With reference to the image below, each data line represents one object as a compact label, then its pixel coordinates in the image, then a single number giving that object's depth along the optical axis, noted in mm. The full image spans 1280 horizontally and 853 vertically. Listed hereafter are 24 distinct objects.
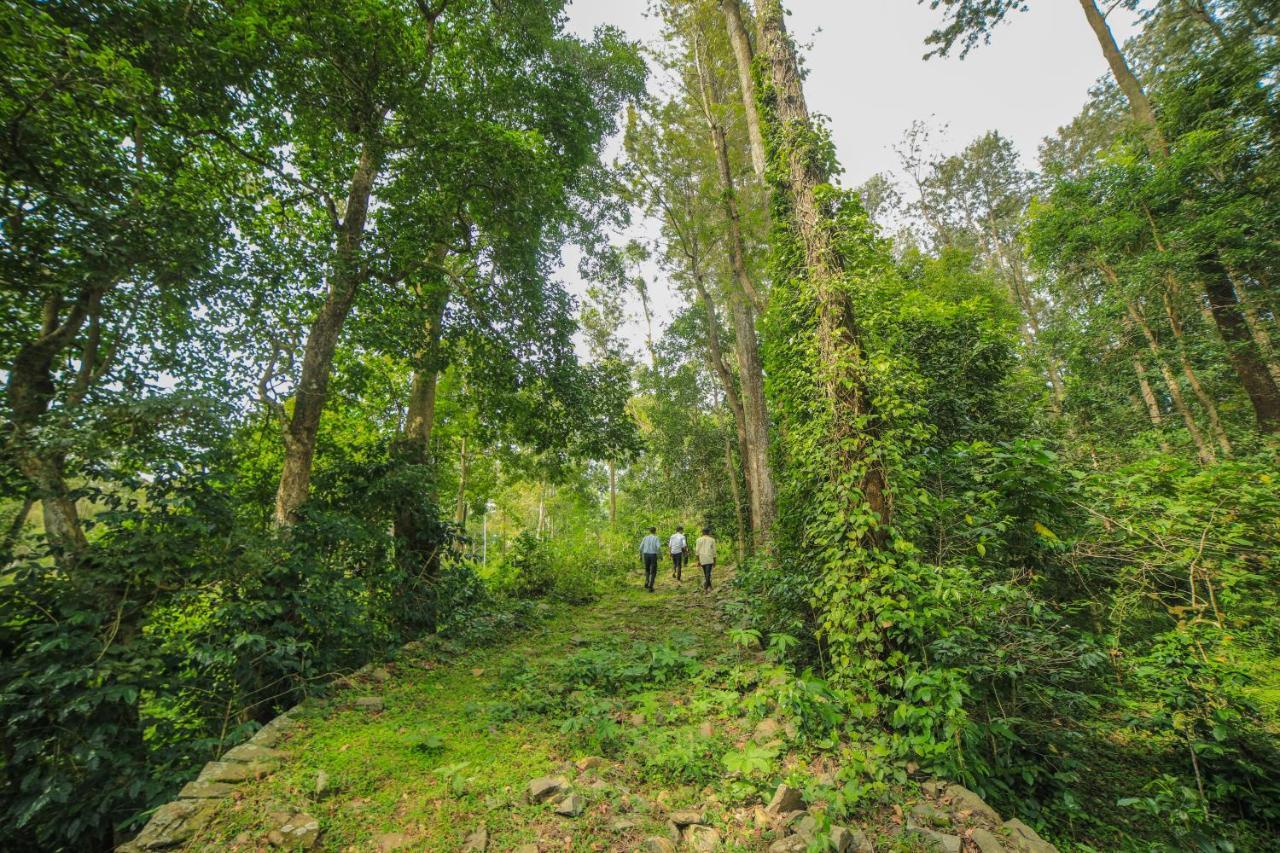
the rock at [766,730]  3768
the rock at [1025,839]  2693
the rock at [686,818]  2986
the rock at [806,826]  2723
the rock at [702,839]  2787
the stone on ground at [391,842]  2869
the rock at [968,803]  2943
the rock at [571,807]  3082
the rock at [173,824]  2867
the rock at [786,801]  2951
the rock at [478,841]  2826
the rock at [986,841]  2693
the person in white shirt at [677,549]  12500
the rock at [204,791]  3240
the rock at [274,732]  4039
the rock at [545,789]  3258
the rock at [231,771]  3465
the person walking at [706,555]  10992
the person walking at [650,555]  11602
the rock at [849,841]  2658
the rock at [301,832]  2840
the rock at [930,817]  2887
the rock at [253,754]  3734
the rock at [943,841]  2686
